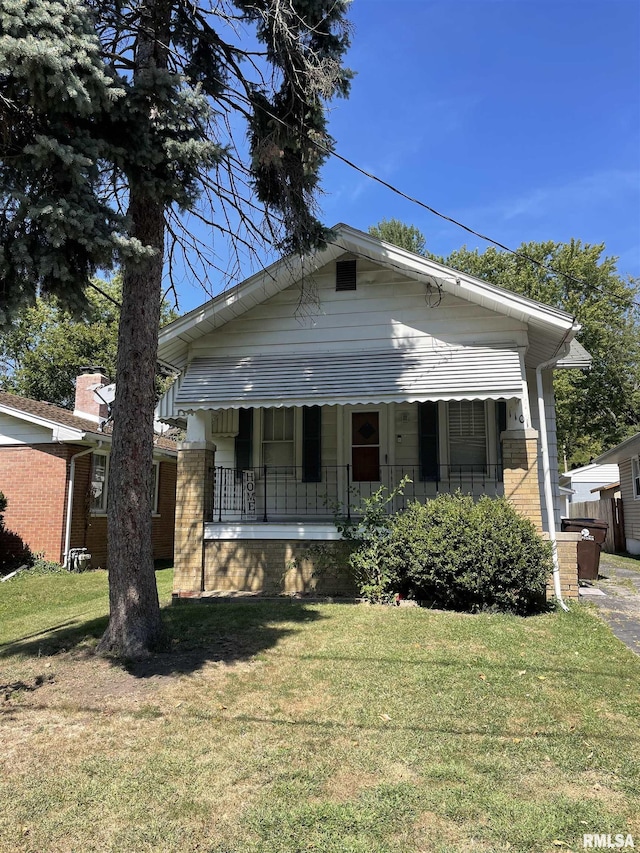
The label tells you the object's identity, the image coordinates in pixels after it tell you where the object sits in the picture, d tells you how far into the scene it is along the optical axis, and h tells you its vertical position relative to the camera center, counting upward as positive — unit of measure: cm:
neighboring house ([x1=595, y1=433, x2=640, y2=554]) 1905 +124
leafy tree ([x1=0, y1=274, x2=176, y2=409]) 3169 +909
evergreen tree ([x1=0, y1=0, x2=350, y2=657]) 472 +344
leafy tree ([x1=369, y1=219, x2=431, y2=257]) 3098 +1504
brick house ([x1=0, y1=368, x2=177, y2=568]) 1410 +97
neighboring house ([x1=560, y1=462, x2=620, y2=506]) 3434 +243
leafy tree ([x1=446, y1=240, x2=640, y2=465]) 3288 +1115
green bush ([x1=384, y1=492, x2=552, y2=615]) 762 -49
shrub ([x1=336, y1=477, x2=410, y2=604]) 843 -46
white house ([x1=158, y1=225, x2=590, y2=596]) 909 +197
